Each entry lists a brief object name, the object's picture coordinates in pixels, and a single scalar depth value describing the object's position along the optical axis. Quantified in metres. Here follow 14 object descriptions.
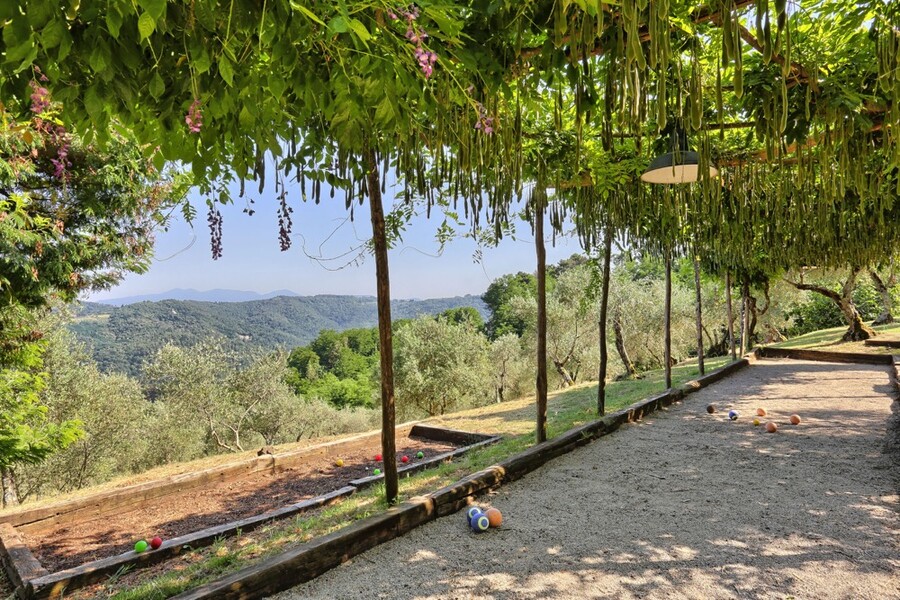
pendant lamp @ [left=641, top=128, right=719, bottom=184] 3.39
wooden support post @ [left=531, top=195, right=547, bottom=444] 5.18
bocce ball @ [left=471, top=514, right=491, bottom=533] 3.24
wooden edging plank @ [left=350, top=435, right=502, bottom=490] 5.49
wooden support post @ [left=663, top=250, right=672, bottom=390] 8.13
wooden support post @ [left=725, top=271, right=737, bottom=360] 12.19
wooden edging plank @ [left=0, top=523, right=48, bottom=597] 3.72
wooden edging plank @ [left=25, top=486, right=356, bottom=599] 3.27
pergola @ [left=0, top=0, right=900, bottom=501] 1.27
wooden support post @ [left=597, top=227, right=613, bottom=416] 6.30
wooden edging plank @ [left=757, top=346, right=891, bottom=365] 12.53
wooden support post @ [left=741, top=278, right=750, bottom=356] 13.86
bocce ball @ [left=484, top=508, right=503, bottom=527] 3.32
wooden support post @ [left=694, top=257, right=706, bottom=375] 9.70
